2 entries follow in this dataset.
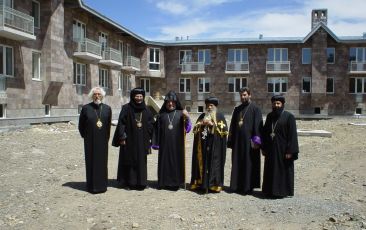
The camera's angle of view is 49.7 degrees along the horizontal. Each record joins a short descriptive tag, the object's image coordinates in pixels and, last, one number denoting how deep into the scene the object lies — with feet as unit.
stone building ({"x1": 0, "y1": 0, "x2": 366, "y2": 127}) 95.86
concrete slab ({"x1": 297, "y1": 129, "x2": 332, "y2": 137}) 62.69
